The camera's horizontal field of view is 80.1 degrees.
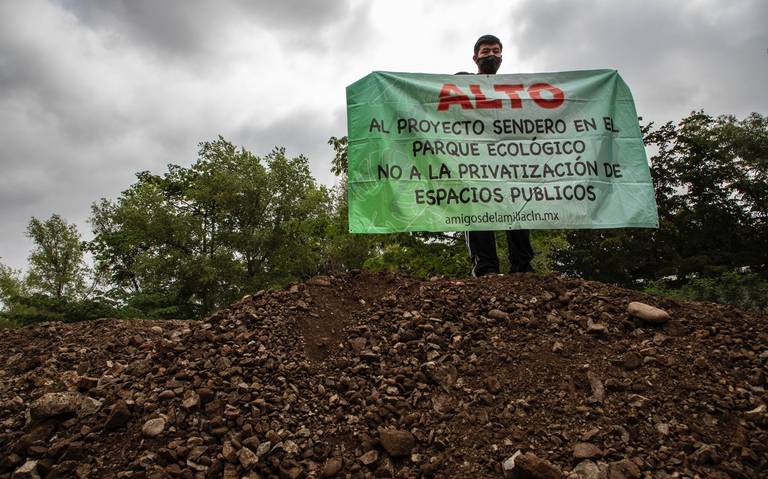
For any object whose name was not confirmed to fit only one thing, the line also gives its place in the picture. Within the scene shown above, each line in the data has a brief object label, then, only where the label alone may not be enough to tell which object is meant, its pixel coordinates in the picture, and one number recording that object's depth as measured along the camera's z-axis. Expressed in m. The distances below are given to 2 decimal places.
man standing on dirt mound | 4.46
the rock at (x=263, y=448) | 2.30
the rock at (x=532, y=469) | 2.03
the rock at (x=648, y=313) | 3.15
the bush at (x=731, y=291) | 9.67
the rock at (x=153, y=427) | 2.41
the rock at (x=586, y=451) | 2.15
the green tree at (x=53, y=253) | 28.12
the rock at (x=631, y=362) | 2.73
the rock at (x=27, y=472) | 2.24
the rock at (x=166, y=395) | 2.66
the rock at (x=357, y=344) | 3.10
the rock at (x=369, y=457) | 2.25
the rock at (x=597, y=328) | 3.07
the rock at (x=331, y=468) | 2.22
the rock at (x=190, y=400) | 2.56
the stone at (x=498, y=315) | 3.33
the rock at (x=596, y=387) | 2.51
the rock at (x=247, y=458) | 2.24
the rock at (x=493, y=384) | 2.65
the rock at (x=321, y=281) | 3.98
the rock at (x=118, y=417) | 2.50
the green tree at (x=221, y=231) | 20.00
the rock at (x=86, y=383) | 2.85
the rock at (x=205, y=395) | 2.62
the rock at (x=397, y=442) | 2.29
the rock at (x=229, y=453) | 2.27
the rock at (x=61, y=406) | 2.57
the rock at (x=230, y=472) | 2.19
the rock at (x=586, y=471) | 2.05
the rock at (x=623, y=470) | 2.04
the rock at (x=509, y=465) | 2.09
